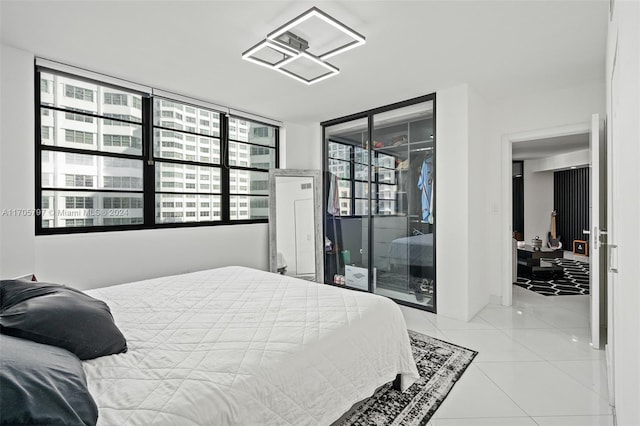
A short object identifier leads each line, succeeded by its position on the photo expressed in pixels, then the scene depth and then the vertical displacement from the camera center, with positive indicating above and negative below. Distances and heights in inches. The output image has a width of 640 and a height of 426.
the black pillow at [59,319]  48.6 -17.5
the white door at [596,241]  110.6 -11.0
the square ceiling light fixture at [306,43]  86.0 +53.4
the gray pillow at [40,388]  31.6 -19.6
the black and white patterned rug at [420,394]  75.2 -49.0
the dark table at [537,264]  224.8 -39.3
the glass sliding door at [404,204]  157.9 +3.9
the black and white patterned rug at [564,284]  188.9 -47.7
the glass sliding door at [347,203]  185.8 +5.0
